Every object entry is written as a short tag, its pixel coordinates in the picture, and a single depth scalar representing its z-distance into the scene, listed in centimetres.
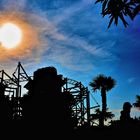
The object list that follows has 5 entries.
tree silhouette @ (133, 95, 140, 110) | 4155
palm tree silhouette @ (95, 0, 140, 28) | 498
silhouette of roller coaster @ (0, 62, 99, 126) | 2341
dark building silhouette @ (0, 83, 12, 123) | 2248
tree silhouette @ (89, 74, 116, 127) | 4109
